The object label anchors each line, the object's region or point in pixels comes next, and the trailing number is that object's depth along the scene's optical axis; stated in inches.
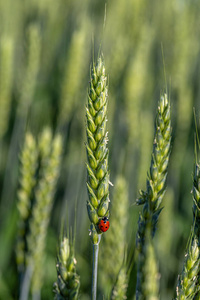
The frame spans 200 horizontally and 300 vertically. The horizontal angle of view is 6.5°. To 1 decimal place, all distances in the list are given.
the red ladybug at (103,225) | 35.0
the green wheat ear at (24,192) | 39.6
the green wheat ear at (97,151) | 34.7
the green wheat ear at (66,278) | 34.9
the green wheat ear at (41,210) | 39.5
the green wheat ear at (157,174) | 35.2
